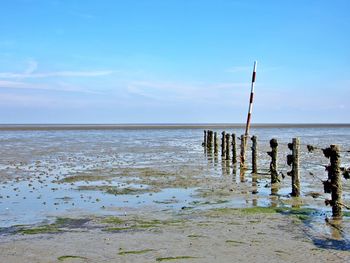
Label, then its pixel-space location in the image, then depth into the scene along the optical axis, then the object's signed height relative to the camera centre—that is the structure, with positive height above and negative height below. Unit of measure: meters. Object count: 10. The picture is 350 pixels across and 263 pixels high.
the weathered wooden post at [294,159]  14.02 -1.00
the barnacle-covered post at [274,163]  16.61 -1.34
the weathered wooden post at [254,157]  20.14 -1.38
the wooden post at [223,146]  28.84 -1.31
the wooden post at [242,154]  22.40 -1.40
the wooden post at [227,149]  27.34 -1.43
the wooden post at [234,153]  25.15 -1.51
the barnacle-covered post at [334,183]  10.39 -1.26
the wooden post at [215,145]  31.89 -1.40
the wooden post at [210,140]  36.13 -1.20
